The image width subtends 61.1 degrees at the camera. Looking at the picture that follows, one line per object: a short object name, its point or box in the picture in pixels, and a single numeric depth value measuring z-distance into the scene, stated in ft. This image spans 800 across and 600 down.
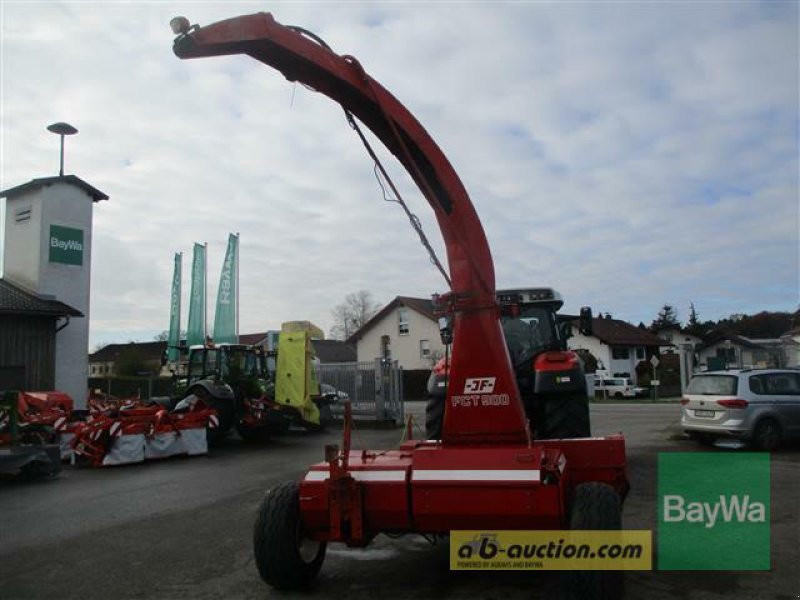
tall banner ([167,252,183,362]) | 98.73
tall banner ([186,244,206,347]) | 92.32
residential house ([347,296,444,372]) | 158.71
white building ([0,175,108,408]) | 66.49
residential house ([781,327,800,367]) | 117.50
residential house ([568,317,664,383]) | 161.79
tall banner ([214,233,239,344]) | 87.20
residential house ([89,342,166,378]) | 165.68
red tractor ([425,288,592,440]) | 23.73
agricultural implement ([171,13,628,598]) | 14.90
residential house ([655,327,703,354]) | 181.17
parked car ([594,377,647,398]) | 135.33
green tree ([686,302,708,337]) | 258.20
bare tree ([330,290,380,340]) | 290.76
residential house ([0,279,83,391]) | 61.57
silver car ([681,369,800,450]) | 41.60
